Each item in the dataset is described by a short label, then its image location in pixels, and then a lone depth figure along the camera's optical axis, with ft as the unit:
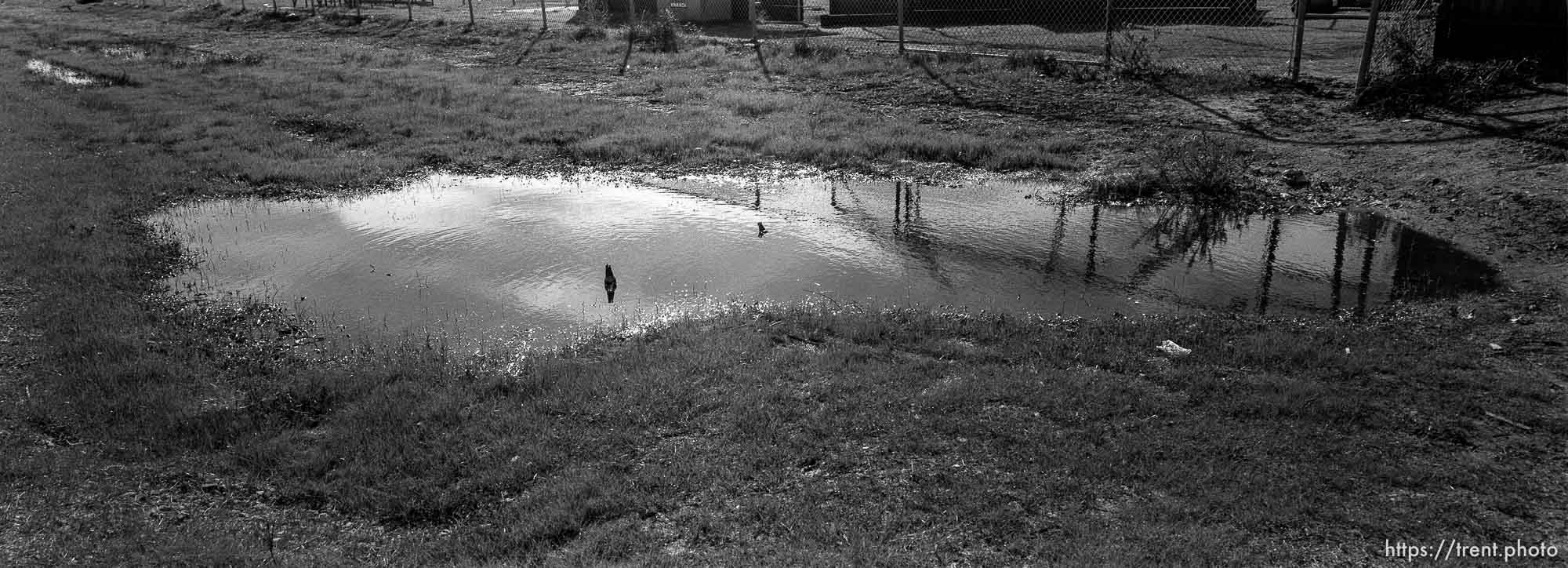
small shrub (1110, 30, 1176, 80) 48.67
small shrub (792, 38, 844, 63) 61.26
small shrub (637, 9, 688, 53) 70.23
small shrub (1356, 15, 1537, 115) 37.63
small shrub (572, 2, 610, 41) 76.54
